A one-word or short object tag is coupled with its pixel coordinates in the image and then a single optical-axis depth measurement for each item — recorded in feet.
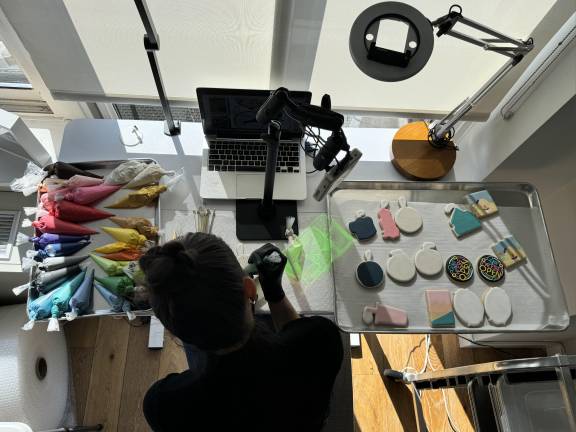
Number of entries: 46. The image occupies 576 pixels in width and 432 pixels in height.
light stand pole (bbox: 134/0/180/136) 3.14
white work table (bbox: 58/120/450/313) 3.97
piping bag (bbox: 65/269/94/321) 3.60
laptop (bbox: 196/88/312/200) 4.16
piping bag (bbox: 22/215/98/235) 3.84
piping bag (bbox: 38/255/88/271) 3.76
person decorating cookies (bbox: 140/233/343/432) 2.48
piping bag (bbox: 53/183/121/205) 3.91
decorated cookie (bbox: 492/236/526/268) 4.06
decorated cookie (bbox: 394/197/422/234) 4.13
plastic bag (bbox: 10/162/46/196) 3.89
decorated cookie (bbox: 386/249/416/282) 3.94
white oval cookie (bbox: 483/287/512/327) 3.85
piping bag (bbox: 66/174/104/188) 3.93
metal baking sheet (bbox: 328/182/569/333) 3.87
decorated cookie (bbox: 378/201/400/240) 4.10
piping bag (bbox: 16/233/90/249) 3.82
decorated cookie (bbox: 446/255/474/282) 3.96
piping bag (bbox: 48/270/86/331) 3.56
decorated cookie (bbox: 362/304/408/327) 3.78
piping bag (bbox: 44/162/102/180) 3.98
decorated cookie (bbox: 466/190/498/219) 4.20
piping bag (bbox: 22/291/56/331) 3.59
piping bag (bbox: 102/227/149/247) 3.88
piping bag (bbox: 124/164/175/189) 4.07
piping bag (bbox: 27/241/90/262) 3.80
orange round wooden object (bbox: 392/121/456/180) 4.49
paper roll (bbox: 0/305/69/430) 4.18
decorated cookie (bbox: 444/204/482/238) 4.13
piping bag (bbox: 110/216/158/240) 3.96
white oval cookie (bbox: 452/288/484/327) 3.84
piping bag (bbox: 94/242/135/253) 3.84
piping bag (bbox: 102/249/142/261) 3.85
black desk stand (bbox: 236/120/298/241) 4.13
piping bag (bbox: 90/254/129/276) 3.76
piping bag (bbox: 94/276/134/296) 3.67
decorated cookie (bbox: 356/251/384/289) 3.90
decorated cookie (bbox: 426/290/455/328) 3.80
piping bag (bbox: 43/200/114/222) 3.87
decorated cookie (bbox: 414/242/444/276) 3.97
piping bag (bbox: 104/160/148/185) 4.08
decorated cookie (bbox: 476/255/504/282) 3.98
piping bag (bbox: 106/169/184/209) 4.04
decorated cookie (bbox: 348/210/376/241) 4.08
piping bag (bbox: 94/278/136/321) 3.67
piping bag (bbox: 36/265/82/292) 3.71
